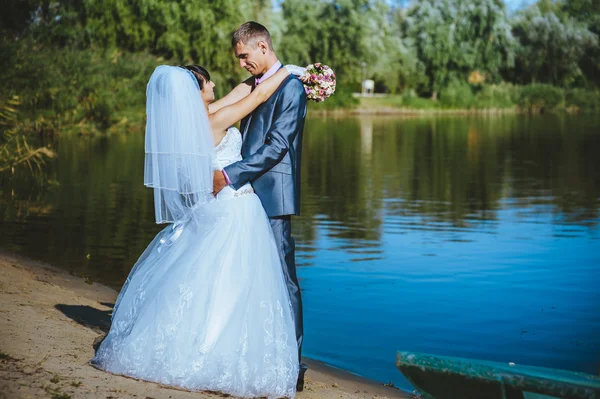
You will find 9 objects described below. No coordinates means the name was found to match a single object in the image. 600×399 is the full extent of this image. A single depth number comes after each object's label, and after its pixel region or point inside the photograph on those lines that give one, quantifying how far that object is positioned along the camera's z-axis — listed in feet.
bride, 17.19
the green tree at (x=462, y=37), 222.07
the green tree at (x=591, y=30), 250.98
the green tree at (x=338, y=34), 204.95
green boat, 12.43
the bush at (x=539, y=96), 236.02
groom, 17.88
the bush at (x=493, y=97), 229.45
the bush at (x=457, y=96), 227.61
